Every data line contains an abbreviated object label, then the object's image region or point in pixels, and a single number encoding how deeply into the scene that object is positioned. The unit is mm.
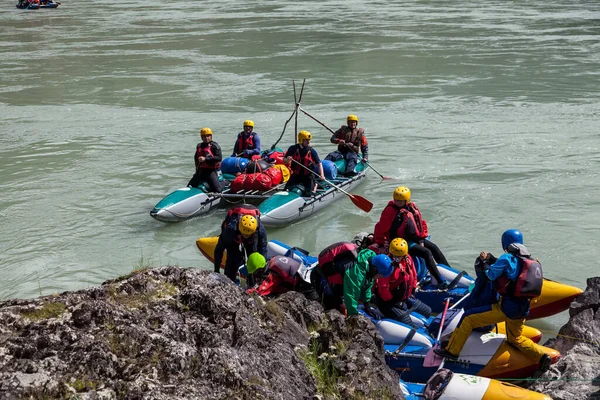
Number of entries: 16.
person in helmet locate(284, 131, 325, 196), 22937
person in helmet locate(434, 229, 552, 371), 11680
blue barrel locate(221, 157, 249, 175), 24844
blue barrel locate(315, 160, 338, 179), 24594
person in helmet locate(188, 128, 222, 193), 23328
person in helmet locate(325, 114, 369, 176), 26156
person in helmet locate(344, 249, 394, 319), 13672
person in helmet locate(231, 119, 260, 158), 25453
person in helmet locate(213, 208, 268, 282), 15961
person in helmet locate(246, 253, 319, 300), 15266
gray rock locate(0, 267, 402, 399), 7344
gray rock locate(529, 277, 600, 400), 11320
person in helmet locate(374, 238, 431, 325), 14406
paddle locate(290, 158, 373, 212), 23469
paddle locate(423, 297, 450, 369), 13055
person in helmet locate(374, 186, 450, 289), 16781
